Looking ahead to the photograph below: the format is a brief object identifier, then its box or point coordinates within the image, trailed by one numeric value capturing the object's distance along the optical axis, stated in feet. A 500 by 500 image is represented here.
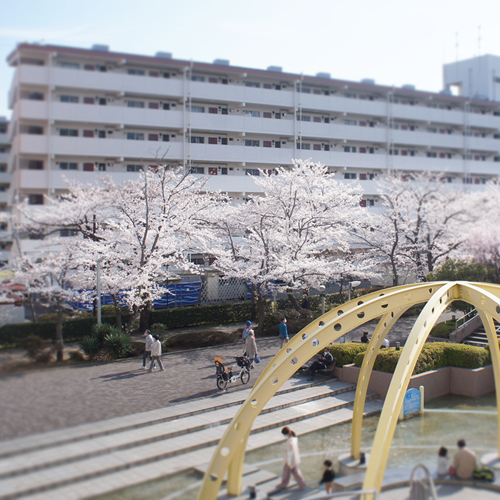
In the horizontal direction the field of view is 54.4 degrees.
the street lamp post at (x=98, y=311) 54.33
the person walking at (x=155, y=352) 53.83
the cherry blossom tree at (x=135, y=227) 63.87
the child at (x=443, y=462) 32.89
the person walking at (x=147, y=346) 55.01
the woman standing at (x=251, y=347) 58.18
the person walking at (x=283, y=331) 65.05
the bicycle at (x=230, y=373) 49.86
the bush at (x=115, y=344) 54.80
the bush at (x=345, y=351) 56.80
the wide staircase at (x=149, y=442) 26.78
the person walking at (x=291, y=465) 31.58
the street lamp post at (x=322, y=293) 76.52
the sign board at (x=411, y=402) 45.75
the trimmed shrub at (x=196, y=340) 67.82
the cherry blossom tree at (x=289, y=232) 79.97
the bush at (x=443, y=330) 72.95
